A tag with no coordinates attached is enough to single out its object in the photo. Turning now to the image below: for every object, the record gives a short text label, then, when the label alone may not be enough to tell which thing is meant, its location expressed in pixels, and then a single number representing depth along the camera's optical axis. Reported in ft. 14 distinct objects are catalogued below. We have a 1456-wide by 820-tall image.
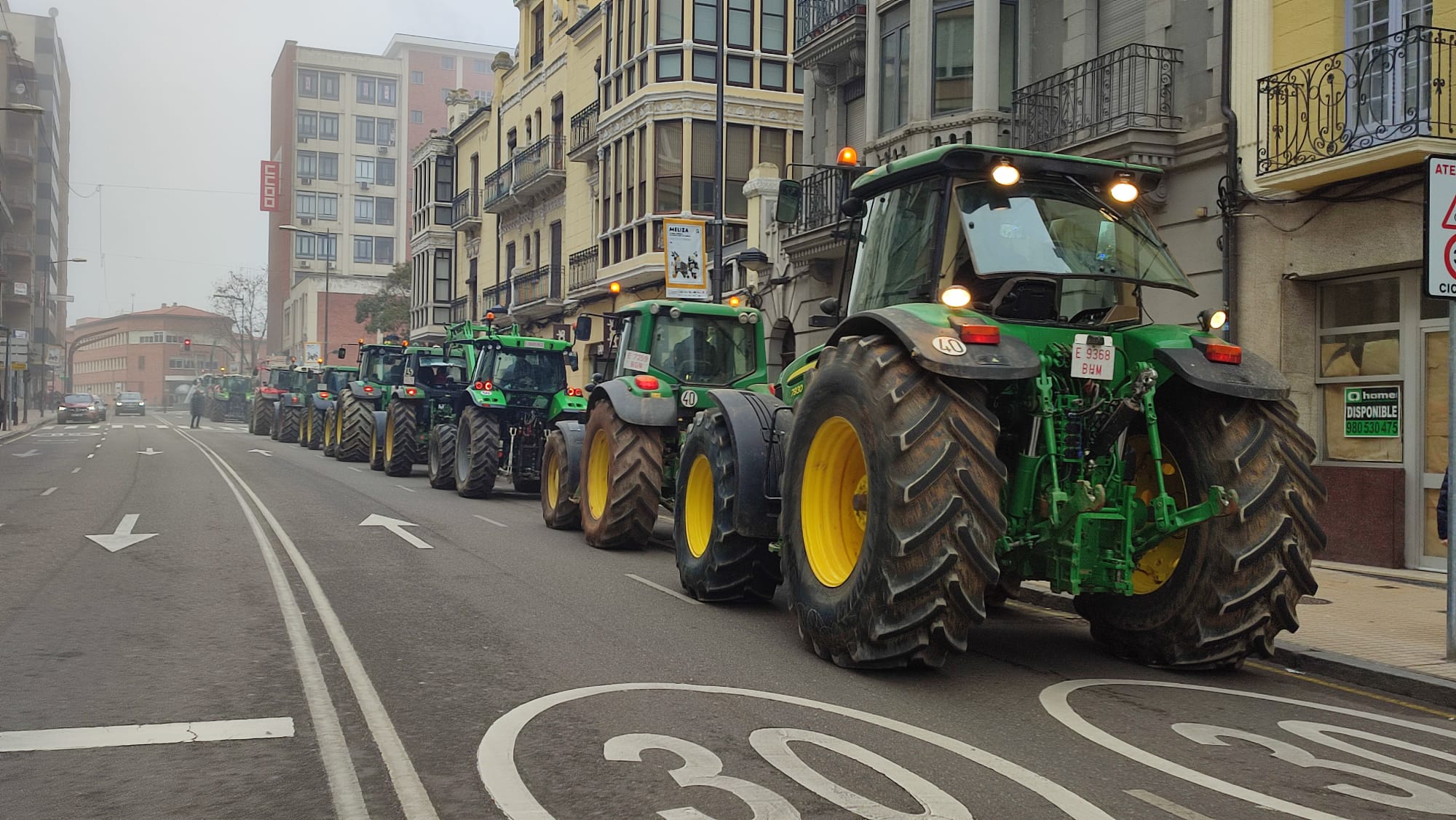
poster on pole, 69.51
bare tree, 331.16
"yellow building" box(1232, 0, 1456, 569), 40.42
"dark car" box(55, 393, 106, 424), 217.15
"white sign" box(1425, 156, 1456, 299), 25.04
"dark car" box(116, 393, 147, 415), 278.87
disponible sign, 42.65
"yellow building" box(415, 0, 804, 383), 103.24
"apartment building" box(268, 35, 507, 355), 354.74
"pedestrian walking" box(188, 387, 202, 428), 209.94
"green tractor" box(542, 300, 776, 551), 42.83
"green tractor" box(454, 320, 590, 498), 65.05
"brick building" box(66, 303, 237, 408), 460.14
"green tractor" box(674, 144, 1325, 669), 21.39
